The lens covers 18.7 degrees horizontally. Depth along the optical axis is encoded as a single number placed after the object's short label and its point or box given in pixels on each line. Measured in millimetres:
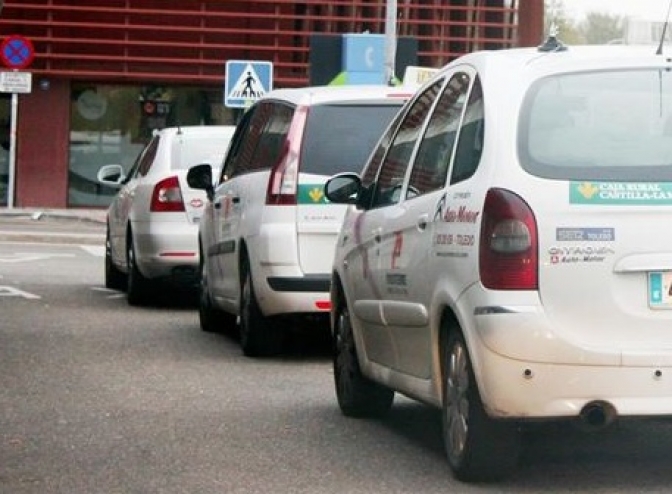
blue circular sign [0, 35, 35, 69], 34031
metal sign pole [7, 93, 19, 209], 34147
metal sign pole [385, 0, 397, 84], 28377
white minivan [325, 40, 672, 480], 7539
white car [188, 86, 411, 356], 12406
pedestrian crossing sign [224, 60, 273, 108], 28734
